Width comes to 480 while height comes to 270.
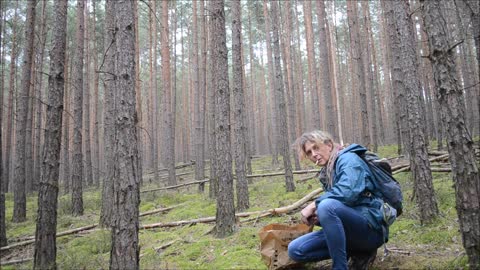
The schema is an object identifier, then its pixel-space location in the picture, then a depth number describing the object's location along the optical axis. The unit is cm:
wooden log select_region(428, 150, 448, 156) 936
